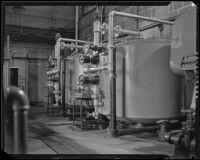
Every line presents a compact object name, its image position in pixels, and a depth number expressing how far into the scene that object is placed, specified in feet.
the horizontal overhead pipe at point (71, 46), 21.84
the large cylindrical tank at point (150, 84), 12.96
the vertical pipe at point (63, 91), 21.84
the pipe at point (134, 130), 13.61
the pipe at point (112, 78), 13.20
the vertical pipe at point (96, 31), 14.46
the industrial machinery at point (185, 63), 9.21
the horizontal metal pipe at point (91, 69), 14.19
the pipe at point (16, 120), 4.81
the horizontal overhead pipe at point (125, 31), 15.16
